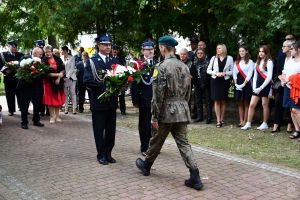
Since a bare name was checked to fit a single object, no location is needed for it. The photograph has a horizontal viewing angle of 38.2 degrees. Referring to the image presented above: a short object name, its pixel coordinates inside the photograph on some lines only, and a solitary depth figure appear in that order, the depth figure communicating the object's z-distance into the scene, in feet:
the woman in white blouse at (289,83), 28.35
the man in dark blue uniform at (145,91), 23.97
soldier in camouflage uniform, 18.76
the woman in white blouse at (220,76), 33.88
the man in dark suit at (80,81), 43.24
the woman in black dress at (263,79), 31.47
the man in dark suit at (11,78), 38.06
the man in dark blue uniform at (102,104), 22.70
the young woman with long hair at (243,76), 32.94
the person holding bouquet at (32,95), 34.04
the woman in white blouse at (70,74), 41.50
